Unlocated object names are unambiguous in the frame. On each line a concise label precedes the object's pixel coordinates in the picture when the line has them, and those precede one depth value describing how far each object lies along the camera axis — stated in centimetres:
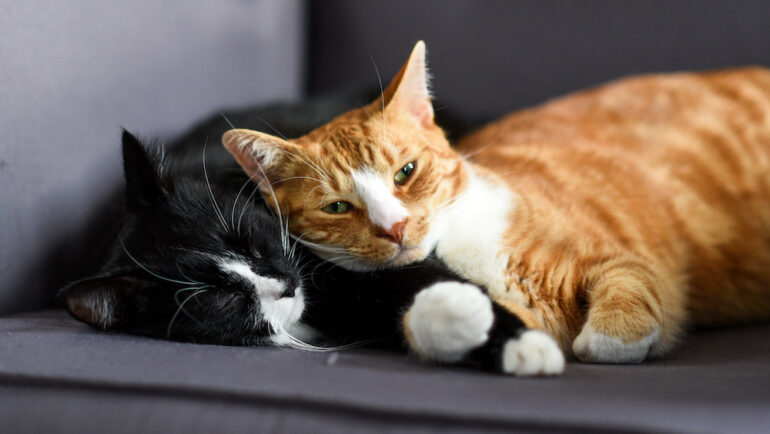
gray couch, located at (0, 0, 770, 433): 60
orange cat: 72
